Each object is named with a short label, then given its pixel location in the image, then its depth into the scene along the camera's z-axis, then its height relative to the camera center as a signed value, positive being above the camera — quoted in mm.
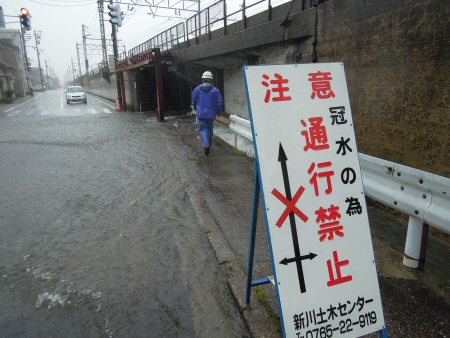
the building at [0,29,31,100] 38062 +3818
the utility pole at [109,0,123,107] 22781 +2541
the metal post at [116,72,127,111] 21889 +270
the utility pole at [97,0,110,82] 34562 +5987
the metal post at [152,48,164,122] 15008 +388
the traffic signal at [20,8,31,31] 19203 +4463
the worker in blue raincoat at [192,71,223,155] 7734 -301
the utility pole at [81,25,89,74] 57819 +10837
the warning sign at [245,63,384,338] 2061 -769
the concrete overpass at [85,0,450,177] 3768 +365
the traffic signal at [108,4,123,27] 21016 +4949
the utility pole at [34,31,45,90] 83500 +13665
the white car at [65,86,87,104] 29672 -146
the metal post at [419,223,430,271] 3021 -1519
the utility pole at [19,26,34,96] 54206 +5131
